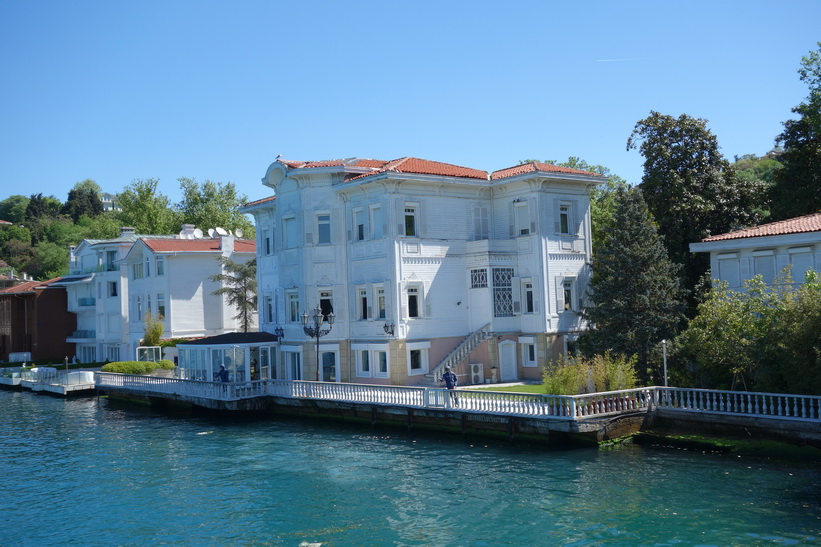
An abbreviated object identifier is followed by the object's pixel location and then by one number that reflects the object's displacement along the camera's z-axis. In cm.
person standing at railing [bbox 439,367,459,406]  2944
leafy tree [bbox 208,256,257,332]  5266
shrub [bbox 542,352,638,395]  2578
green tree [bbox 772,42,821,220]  3669
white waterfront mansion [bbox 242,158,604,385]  3538
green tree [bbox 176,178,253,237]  8431
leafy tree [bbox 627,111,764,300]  3856
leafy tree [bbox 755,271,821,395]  2177
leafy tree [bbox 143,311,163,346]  5200
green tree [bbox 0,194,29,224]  15325
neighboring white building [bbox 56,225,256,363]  5406
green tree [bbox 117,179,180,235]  8400
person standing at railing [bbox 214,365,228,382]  3641
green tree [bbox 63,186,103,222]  12556
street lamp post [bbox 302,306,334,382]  3350
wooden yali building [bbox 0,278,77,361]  6294
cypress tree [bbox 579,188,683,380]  3144
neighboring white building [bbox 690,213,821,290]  2868
